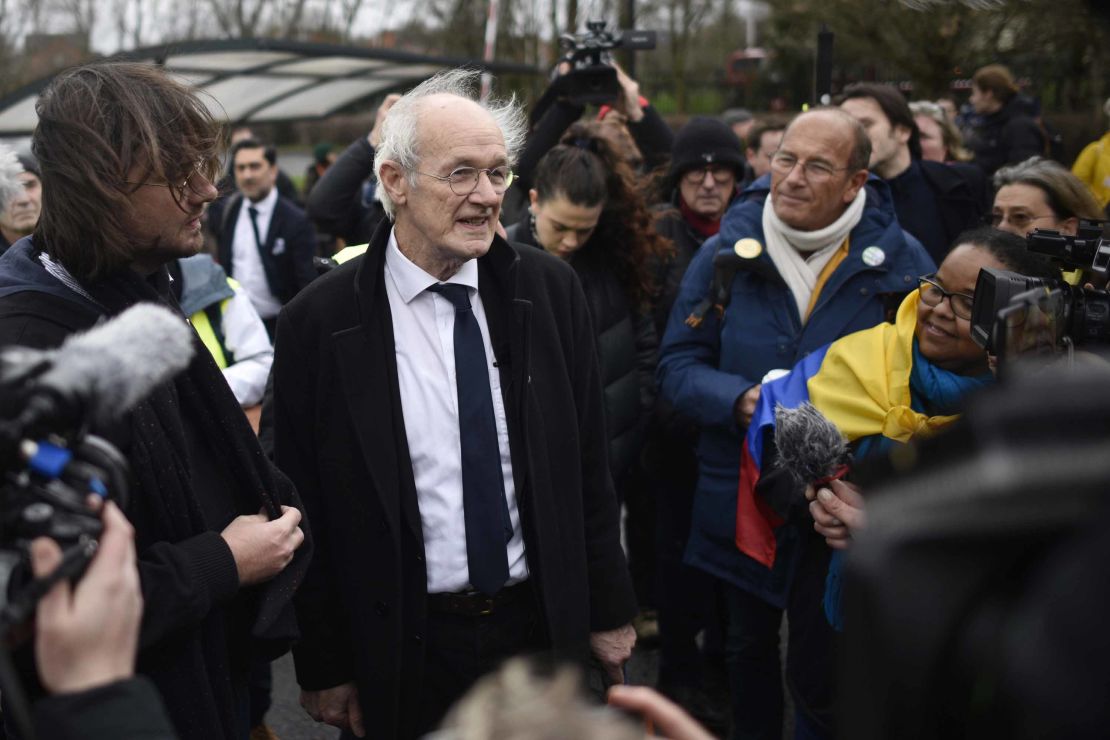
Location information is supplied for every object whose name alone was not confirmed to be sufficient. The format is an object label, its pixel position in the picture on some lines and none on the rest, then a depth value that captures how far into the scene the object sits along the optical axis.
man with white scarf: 3.37
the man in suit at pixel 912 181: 5.23
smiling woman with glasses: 2.80
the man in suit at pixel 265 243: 6.93
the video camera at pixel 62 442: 1.22
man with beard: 1.97
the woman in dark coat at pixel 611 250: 3.88
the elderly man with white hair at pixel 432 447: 2.54
